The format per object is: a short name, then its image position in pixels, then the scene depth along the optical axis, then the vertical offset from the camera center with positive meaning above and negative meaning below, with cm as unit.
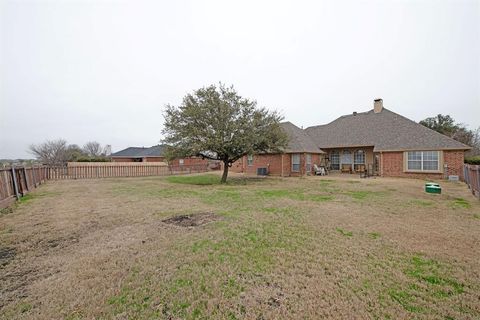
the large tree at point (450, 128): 2357 +213
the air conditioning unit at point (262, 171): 2052 -177
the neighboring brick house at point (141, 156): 3322 +52
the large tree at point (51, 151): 3450 +189
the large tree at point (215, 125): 1277 +194
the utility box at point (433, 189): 930 -187
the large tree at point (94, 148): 5408 +322
